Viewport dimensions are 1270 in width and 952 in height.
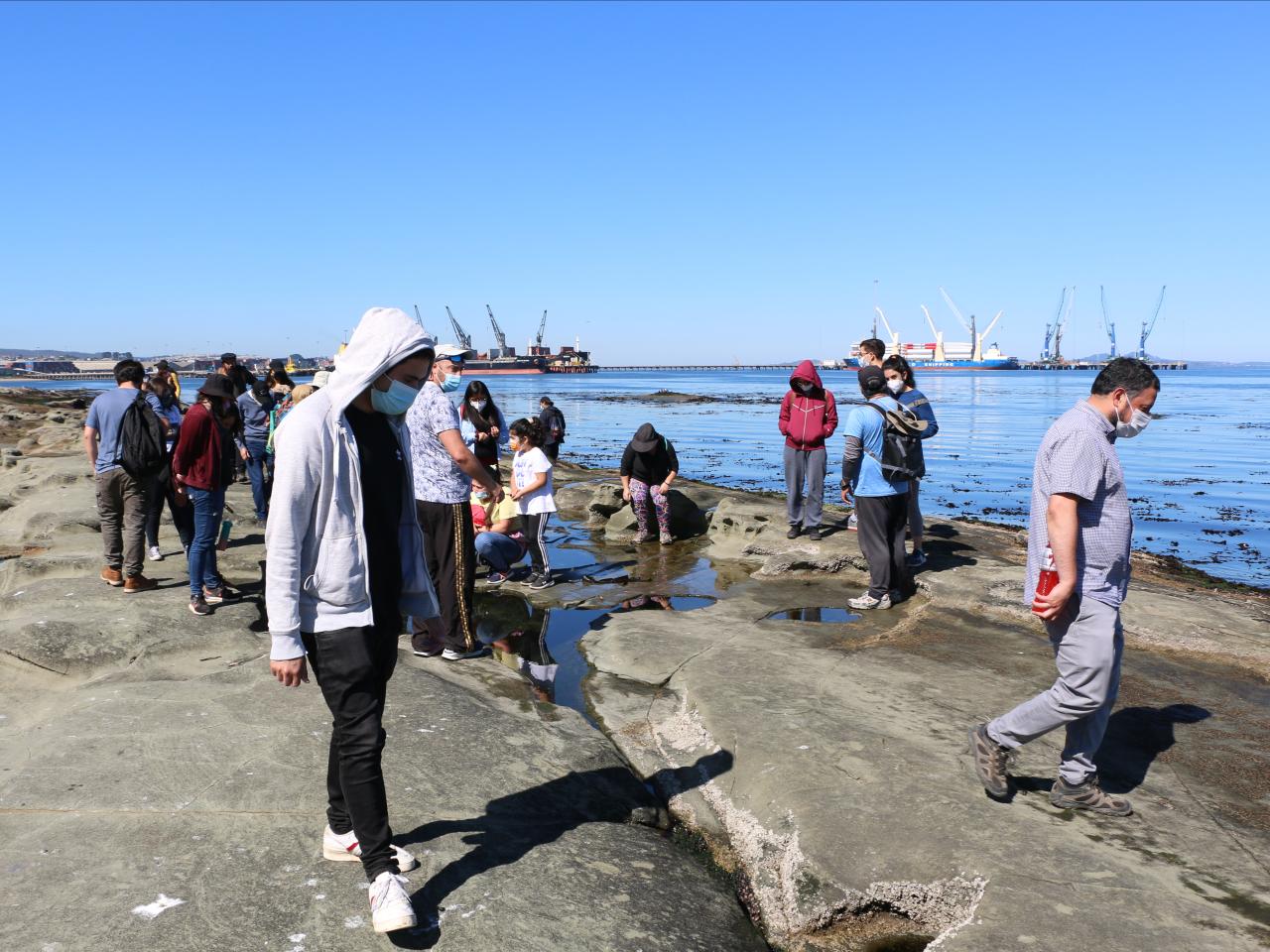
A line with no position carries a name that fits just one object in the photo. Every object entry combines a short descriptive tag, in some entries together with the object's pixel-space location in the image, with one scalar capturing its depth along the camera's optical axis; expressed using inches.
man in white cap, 213.3
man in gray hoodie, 105.3
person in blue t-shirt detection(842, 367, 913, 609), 263.3
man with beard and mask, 133.6
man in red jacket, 350.0
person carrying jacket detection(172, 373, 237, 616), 254.8
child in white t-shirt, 313.9
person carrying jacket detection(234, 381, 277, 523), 431.5
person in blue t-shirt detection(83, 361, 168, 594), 272.2
